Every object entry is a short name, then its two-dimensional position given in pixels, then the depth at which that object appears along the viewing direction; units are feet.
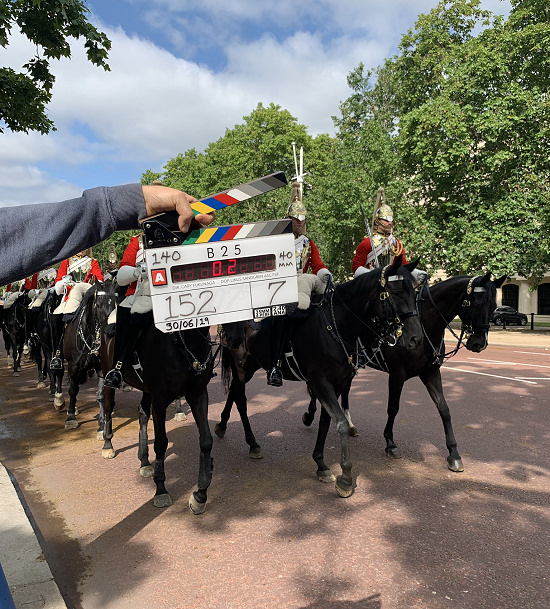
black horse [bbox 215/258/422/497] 17.60
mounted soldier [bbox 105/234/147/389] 17.43
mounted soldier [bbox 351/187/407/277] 22.96
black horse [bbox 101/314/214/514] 16.58
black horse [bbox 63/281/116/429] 24.36
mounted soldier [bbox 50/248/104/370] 29.91
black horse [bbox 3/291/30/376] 45.80
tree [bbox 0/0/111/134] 27.78
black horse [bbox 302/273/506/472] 20.85
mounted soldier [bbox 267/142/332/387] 19.72
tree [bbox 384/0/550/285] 77.20
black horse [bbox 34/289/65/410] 31.86
